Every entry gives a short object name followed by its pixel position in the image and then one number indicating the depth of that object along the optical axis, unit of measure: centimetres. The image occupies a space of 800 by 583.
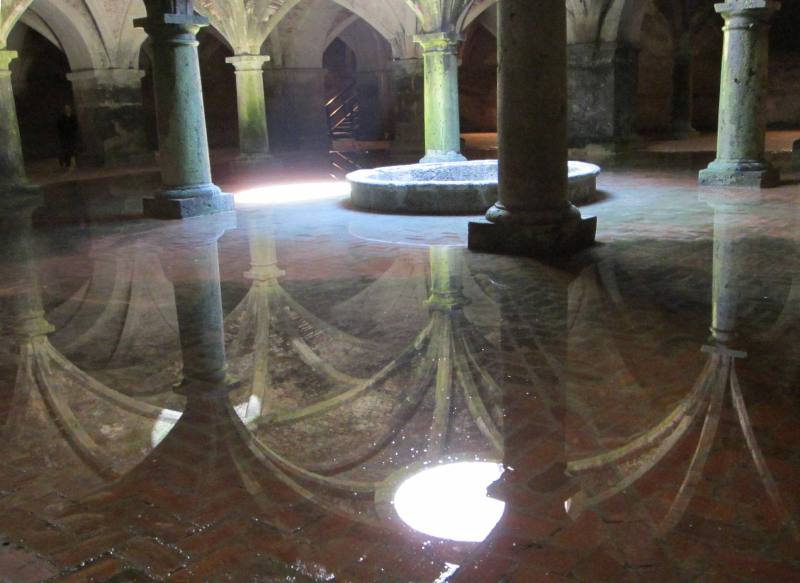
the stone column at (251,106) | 1592
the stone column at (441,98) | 1421
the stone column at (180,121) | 953
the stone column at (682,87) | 2091
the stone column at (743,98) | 1006
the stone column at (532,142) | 639
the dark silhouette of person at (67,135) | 1881
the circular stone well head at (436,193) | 930
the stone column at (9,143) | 1256
